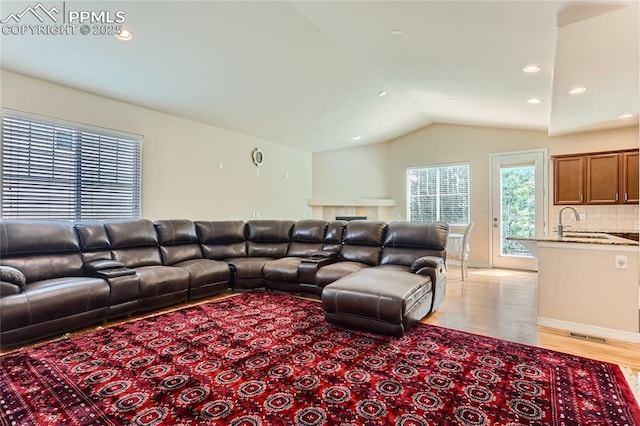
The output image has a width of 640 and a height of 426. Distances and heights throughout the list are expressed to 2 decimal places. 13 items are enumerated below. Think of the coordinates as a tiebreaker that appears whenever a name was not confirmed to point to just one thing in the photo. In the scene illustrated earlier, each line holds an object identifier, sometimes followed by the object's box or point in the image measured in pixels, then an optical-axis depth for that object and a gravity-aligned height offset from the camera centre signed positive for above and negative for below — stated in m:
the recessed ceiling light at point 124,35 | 3.22 +1.83
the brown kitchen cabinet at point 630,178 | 4.82 +0.66
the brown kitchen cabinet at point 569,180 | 5.27 +0.68
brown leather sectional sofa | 2.85 -0.56
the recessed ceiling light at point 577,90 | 3.38 +1.40
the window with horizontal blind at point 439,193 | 7.07 +0.60
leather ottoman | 2.77 -0.75
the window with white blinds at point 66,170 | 3.69 +0.58
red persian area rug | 1.76 -1.07
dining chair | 5.54 -0.56
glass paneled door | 6.10 +0.32
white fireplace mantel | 7.77 +0.27
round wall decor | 6.60 +1.26
